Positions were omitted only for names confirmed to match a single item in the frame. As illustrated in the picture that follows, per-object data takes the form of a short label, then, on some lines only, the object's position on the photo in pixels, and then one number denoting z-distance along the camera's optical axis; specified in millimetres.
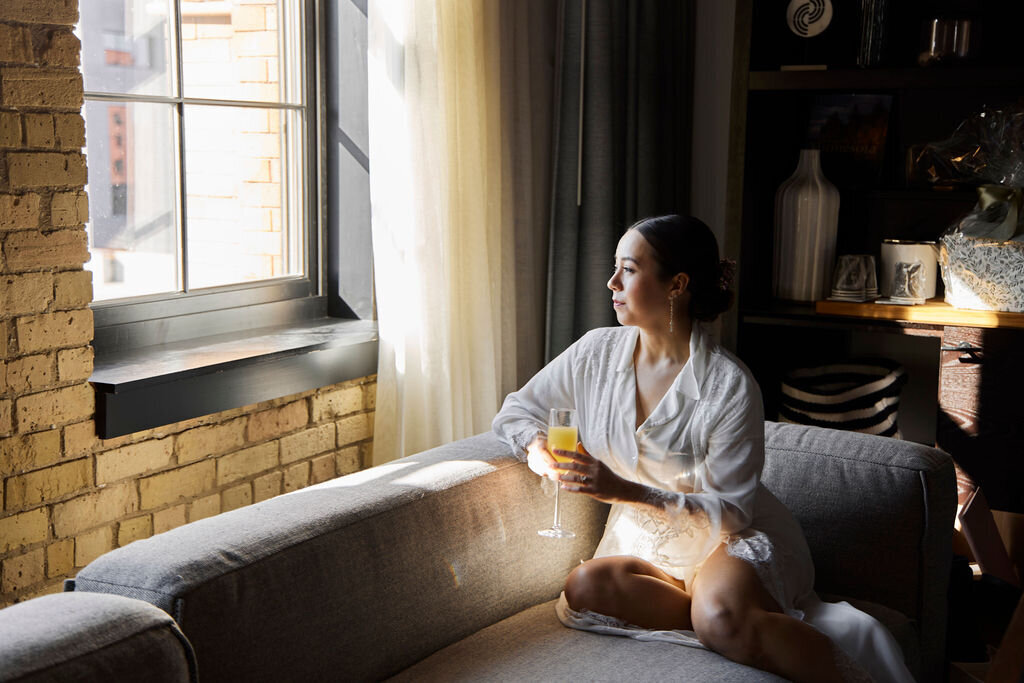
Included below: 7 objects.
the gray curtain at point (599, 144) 3115
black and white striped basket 2998
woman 1792
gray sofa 1509
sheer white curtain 2662
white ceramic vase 3129
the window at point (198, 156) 2346
